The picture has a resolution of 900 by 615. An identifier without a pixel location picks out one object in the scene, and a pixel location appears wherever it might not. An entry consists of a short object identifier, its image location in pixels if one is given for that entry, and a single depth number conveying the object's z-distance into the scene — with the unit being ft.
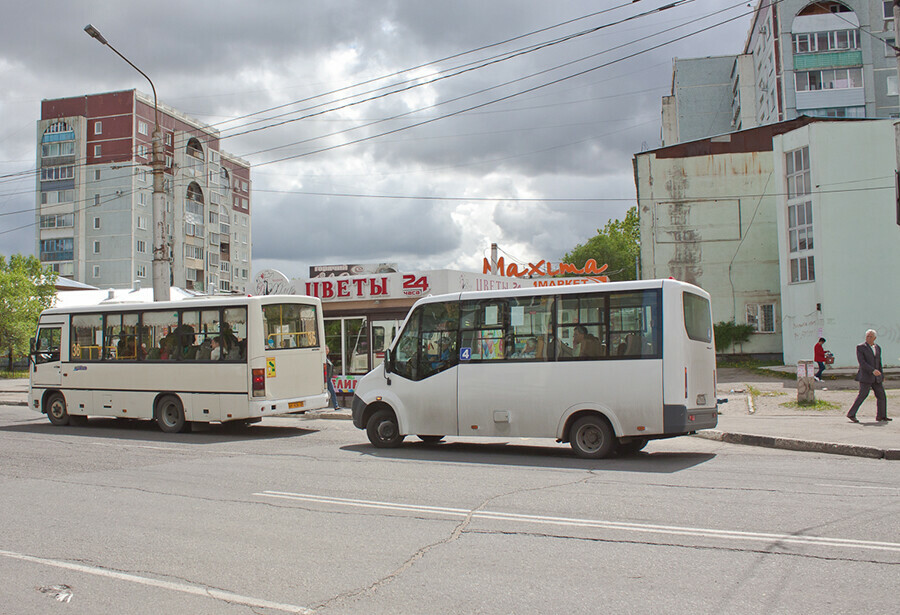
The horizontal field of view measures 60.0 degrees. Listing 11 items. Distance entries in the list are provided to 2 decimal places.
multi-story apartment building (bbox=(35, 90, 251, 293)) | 245.24
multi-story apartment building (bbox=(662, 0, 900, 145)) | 185.16
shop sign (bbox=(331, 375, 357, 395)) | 74.49
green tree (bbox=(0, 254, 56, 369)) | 144.97
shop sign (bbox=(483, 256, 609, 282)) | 95.73
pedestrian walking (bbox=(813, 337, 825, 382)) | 91.20
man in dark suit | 47.62
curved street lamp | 71.67
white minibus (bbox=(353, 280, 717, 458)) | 35.40
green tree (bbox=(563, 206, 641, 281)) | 285.64
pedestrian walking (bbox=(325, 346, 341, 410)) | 68.79
